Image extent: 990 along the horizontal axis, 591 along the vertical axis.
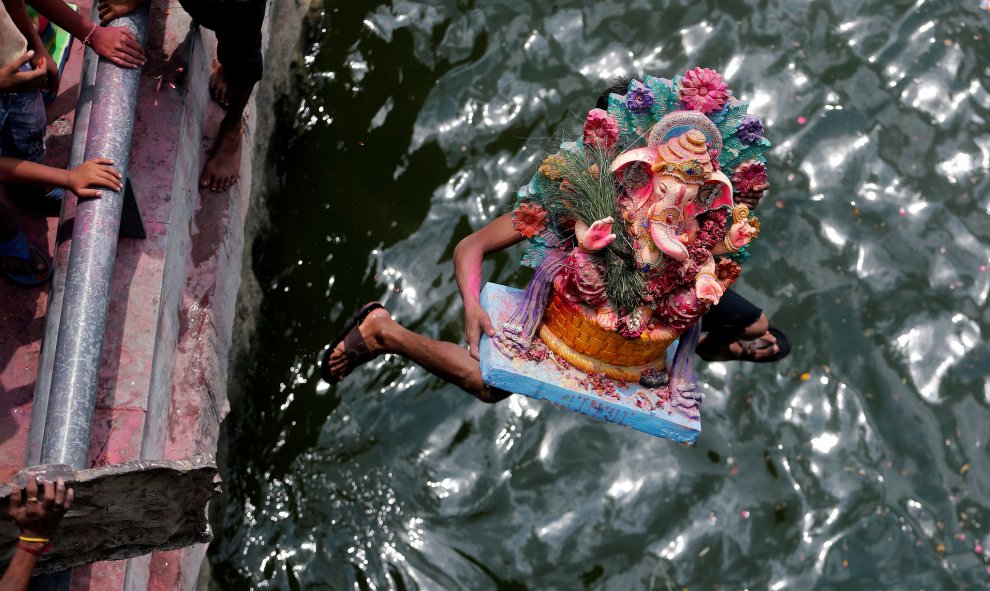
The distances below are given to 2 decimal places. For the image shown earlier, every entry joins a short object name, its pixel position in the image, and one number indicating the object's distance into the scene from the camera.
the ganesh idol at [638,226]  4.10
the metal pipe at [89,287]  3.55
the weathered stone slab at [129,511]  3.37
